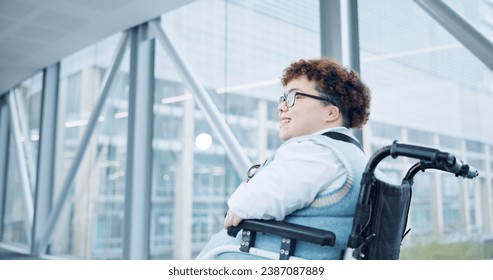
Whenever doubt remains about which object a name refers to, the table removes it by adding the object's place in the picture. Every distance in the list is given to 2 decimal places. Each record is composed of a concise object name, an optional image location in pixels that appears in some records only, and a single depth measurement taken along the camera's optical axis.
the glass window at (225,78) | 2.55
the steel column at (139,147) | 3.35
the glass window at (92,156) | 3.74
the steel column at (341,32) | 2.06
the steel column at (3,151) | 5.59
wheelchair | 0.95
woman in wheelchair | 1.05
